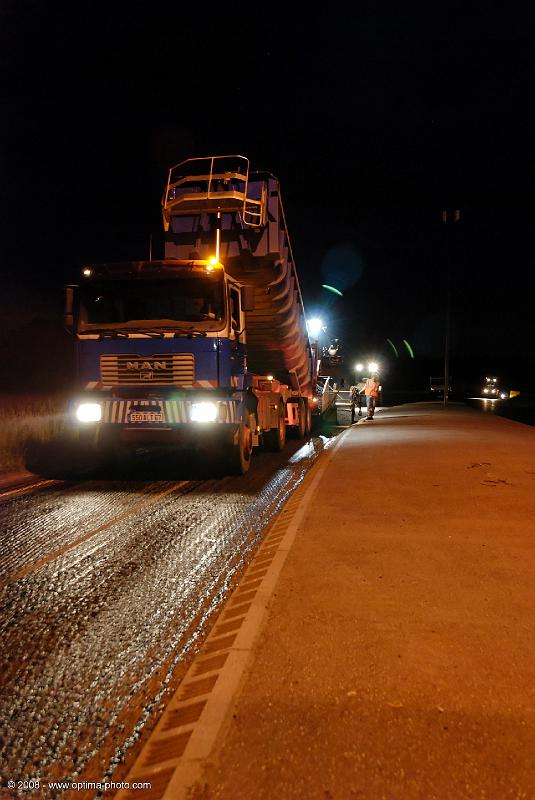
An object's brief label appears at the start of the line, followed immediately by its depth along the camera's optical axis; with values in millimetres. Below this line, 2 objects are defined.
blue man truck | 10133
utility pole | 33281
